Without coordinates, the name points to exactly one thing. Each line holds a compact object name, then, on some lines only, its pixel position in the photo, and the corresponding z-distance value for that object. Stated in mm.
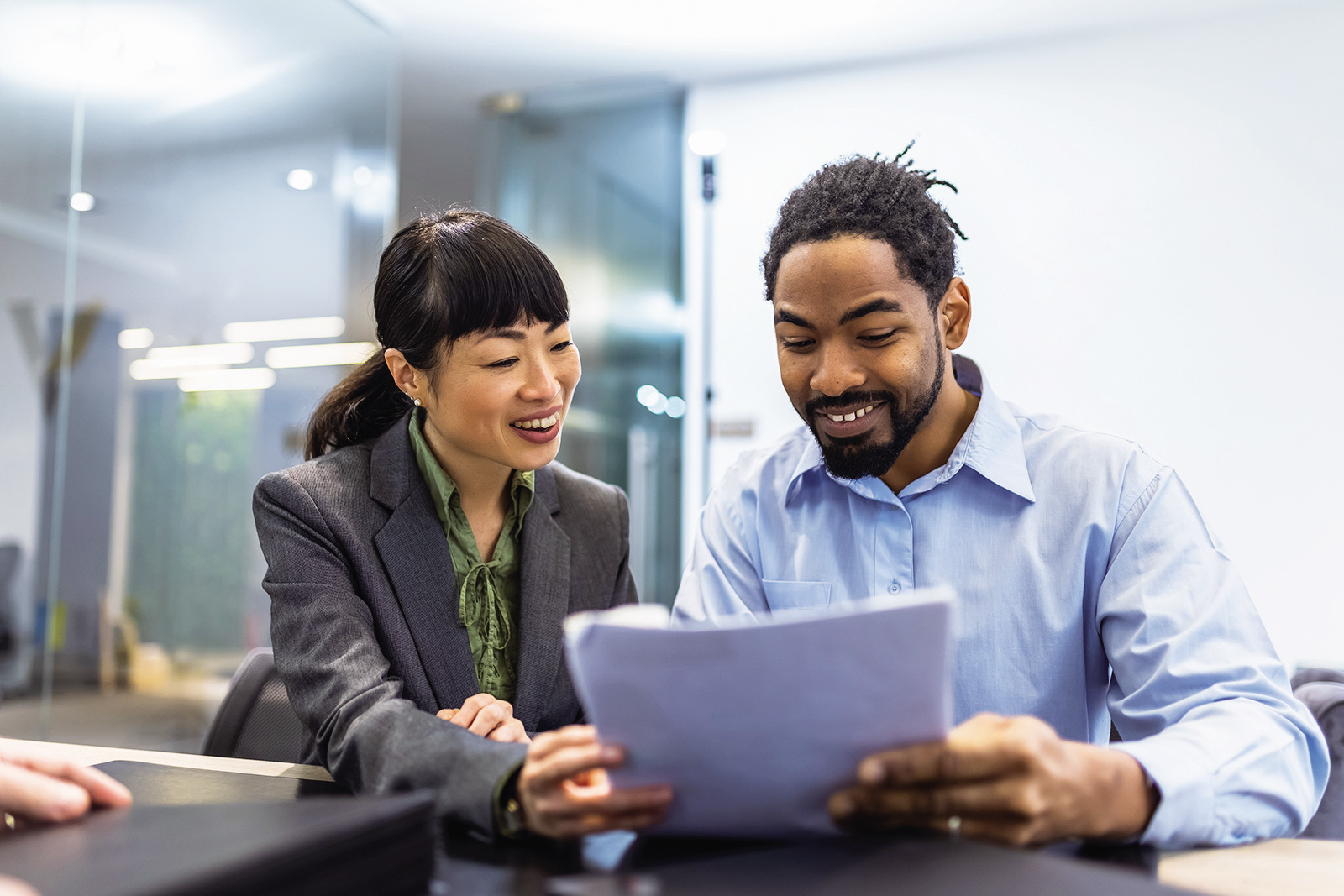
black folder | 504
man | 977
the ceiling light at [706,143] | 4211
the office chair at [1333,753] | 1322
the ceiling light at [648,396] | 4484
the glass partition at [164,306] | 2918
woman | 1141
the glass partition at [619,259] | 4449
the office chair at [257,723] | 1557
